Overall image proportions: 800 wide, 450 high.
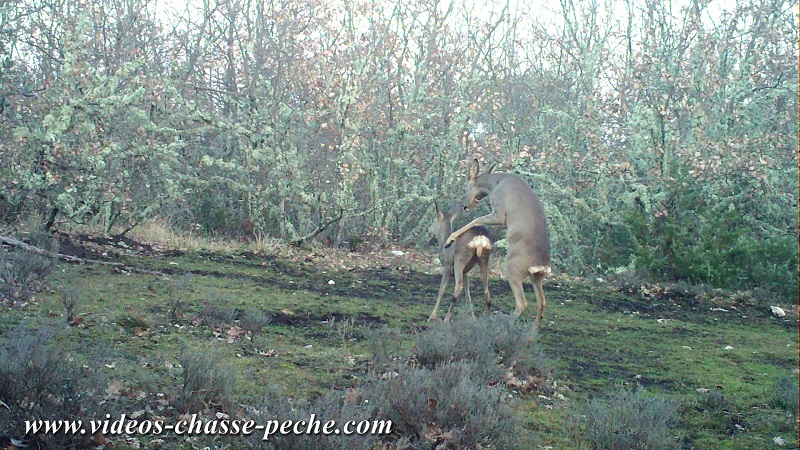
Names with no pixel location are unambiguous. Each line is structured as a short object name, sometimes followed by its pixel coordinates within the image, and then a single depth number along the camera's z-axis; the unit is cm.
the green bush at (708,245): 1490
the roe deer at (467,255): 1009
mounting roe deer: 956
